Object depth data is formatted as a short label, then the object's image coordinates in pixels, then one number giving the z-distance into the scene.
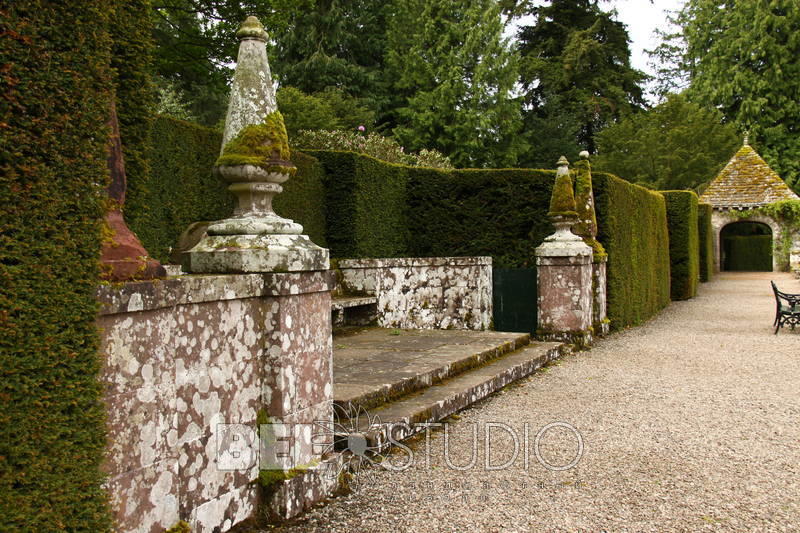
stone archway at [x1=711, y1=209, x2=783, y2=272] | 28.39
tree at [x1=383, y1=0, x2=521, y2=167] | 28.30
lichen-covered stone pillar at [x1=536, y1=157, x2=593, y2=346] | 9.34
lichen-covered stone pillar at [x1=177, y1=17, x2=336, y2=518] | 3.23
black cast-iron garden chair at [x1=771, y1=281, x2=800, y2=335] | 10.55
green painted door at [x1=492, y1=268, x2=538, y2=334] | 10.17
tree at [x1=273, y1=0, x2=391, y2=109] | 26.88
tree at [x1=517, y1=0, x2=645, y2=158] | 31.91
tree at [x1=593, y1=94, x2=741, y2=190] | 29.58
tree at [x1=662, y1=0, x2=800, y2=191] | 32.81
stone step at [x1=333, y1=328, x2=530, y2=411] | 4.86
